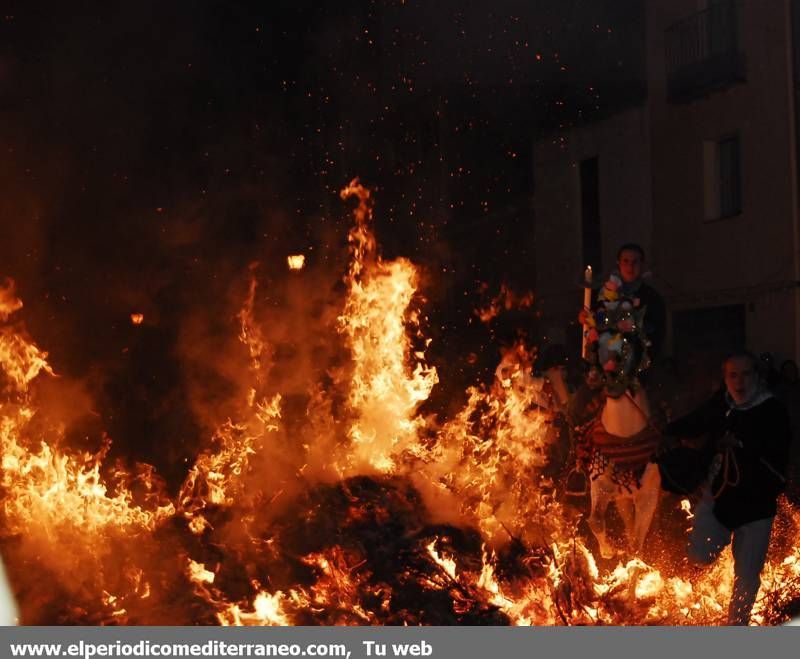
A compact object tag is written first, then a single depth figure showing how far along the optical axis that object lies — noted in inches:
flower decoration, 328.5
